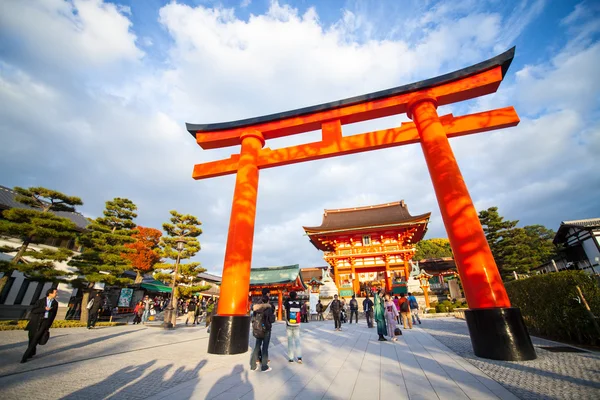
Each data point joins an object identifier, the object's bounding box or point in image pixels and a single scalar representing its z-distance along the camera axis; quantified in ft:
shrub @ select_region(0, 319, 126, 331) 31.24
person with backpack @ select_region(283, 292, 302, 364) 15.96
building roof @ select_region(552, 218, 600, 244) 55.26
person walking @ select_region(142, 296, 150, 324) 53.45
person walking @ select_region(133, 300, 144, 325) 52.50
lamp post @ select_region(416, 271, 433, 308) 56.85
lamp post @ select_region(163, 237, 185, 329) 42.27
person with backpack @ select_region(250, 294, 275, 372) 14.21
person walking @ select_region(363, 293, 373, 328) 37.63
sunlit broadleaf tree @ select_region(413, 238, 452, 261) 154.51
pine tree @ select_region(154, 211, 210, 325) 51.02
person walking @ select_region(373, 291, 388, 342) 24.26
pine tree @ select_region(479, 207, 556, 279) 67.62
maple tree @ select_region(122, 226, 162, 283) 85.65
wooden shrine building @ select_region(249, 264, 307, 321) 59.00
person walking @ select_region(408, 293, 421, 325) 39.73
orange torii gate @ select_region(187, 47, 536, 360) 14.38
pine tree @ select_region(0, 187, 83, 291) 36.40
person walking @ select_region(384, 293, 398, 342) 25.35
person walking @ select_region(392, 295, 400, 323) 39.44
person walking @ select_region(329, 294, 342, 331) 33.73
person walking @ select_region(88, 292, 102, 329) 36.40
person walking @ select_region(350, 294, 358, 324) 46.34
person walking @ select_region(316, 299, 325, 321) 52.54
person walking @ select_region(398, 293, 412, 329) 33.96
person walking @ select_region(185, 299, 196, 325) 51.13
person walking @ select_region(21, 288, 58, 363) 16.22
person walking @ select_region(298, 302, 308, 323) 48.69
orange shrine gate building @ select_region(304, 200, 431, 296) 64.39
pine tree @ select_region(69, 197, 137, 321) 43.47
